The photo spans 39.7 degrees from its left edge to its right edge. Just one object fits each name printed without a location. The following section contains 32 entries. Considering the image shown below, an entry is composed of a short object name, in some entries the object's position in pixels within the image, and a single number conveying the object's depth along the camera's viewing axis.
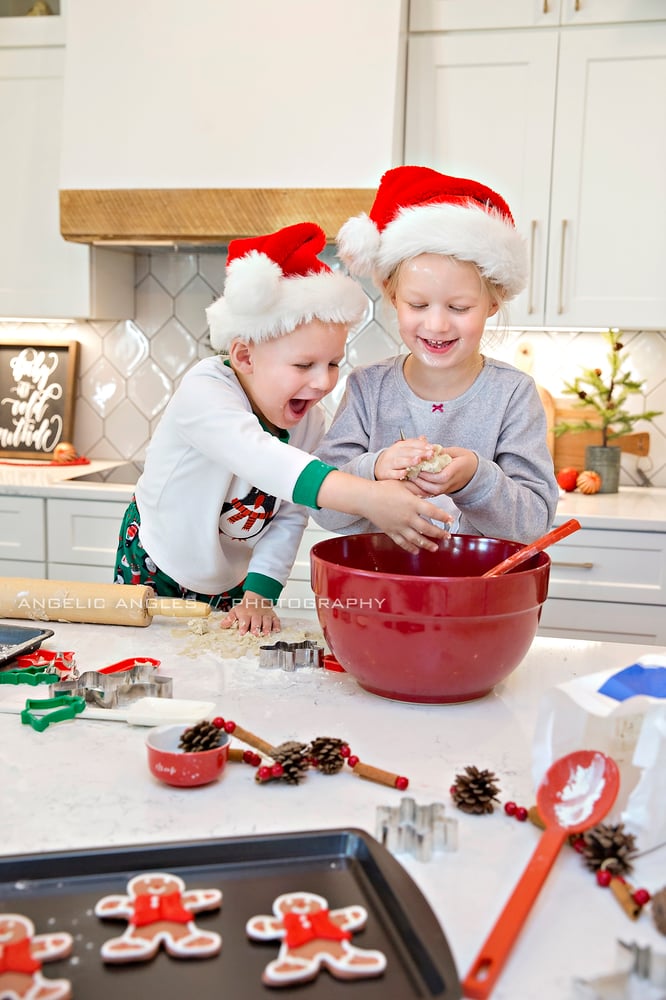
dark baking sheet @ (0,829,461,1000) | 0.53
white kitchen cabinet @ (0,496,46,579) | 2.53
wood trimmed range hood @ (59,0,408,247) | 2.35
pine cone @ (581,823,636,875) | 0.66
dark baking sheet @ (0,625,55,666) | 1.07
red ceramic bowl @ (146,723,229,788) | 0.77
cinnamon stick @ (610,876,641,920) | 0.61
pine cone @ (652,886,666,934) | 0.59
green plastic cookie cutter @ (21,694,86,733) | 0.89
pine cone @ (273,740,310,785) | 0.79
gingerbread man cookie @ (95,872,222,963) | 0.55
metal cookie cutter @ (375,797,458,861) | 0.68
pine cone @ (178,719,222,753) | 0.79
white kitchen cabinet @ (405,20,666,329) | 2.38
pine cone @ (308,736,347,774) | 0.81
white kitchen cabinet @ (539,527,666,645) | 2.26
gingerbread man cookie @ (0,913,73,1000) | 0.51
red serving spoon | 0.63
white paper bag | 0.69
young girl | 1.25
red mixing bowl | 0.93
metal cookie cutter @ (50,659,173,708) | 0.95
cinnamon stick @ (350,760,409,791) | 0.78
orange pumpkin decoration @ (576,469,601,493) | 2.58
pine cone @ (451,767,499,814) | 0.75
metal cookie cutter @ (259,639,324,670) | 1.09
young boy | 1.16
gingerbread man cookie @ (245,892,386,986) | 0.54
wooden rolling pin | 1.22
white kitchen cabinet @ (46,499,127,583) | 2.50
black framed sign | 2.98
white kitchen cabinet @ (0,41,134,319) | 2.66
